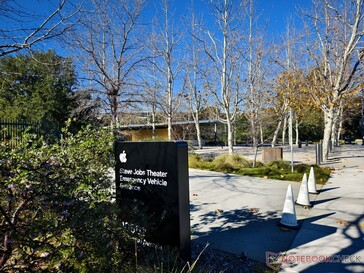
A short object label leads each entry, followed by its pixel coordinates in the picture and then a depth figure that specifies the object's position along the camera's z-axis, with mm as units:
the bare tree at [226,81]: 15211
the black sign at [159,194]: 3139
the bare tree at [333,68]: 12664
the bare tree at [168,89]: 20391
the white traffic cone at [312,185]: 7086
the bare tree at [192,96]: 22953
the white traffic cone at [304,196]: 5831
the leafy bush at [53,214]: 2000
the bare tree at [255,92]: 13336
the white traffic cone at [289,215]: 4535
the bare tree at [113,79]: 14148
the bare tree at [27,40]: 4145
